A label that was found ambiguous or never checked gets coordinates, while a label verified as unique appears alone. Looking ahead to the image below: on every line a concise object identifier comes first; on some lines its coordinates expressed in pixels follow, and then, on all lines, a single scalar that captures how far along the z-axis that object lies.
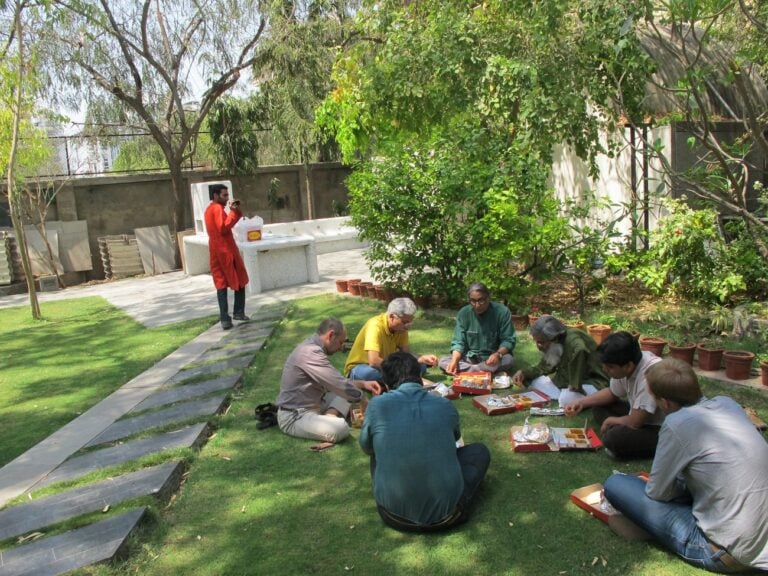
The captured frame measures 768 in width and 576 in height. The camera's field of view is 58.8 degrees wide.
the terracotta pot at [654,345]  6.04
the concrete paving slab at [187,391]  6.06
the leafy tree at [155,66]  15.59
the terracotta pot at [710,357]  5.74
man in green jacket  6.04
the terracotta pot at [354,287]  10.30
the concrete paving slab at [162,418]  5.35
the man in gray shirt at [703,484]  2.90
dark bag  5.25
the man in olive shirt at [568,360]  5.09
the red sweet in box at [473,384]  5.63
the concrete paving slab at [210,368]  6.76
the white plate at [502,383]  5.77
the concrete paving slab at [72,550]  3.42
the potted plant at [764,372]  5.28
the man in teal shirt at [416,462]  3.48
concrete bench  16.16
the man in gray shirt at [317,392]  4.88
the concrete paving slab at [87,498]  3.96
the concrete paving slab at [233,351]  7.38
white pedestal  11.27
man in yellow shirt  5.61
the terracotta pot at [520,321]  7.67
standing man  8.53
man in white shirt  4.11
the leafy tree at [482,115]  7.77
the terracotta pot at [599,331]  6.70
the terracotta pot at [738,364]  5.46
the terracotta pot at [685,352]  5.92
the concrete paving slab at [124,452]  4.66
